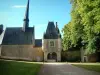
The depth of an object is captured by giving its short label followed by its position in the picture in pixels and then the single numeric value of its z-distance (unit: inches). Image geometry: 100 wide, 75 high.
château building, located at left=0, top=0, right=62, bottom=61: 1225.2
